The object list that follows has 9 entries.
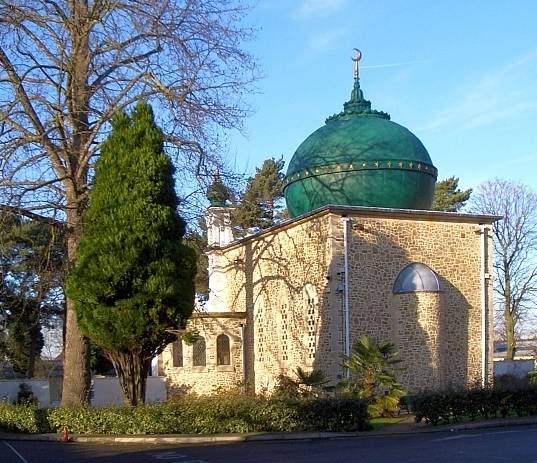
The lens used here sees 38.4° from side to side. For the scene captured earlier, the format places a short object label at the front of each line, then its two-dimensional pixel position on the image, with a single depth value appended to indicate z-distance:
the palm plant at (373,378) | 18.38
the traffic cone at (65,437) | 15.82
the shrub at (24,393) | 28.35
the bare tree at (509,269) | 41.81
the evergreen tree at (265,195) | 23.39
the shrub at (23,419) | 17.42
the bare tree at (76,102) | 17.58
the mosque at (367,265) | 22.78
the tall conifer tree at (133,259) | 15.95
